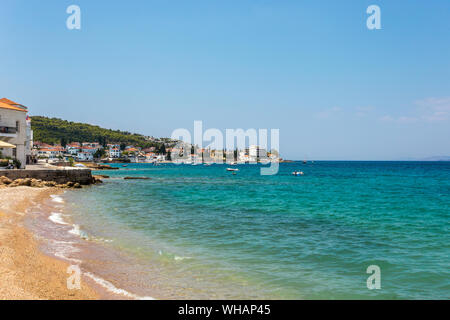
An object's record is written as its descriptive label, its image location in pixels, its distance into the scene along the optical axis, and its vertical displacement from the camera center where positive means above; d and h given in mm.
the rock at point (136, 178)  60228 -3538
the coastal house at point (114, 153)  189250 +3278
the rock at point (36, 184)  32000 -2339
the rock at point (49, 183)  34234 -2525
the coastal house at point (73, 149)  165375 +5075
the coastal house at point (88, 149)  172825 +5142
